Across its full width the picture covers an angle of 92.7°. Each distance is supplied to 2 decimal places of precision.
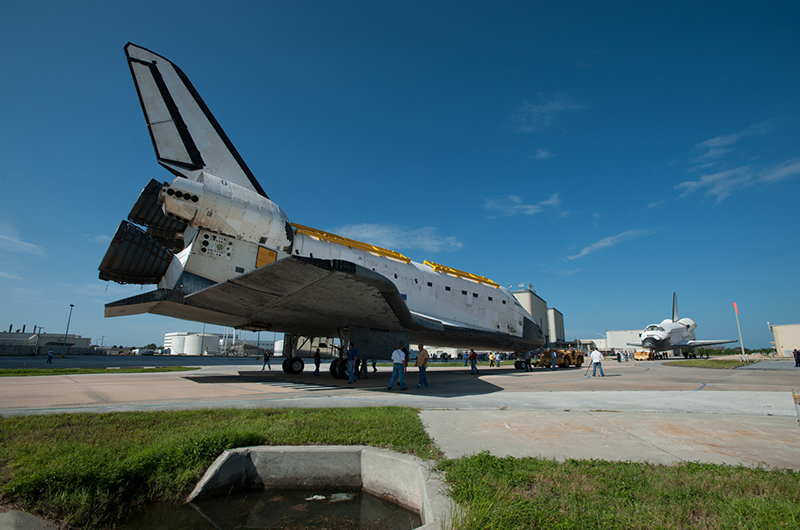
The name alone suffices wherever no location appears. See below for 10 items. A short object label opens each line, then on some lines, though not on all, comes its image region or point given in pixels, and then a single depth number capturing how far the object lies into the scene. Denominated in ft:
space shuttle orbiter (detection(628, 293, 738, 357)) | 148.77
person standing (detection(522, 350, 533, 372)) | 69.10
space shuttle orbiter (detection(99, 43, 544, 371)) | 30.99
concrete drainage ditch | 10.72
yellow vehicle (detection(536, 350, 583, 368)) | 87.05
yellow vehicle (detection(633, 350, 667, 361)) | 148.46
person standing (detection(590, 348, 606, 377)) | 54.85
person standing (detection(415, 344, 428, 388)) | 37.05
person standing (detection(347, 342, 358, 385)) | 38.70
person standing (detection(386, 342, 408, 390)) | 34.65
